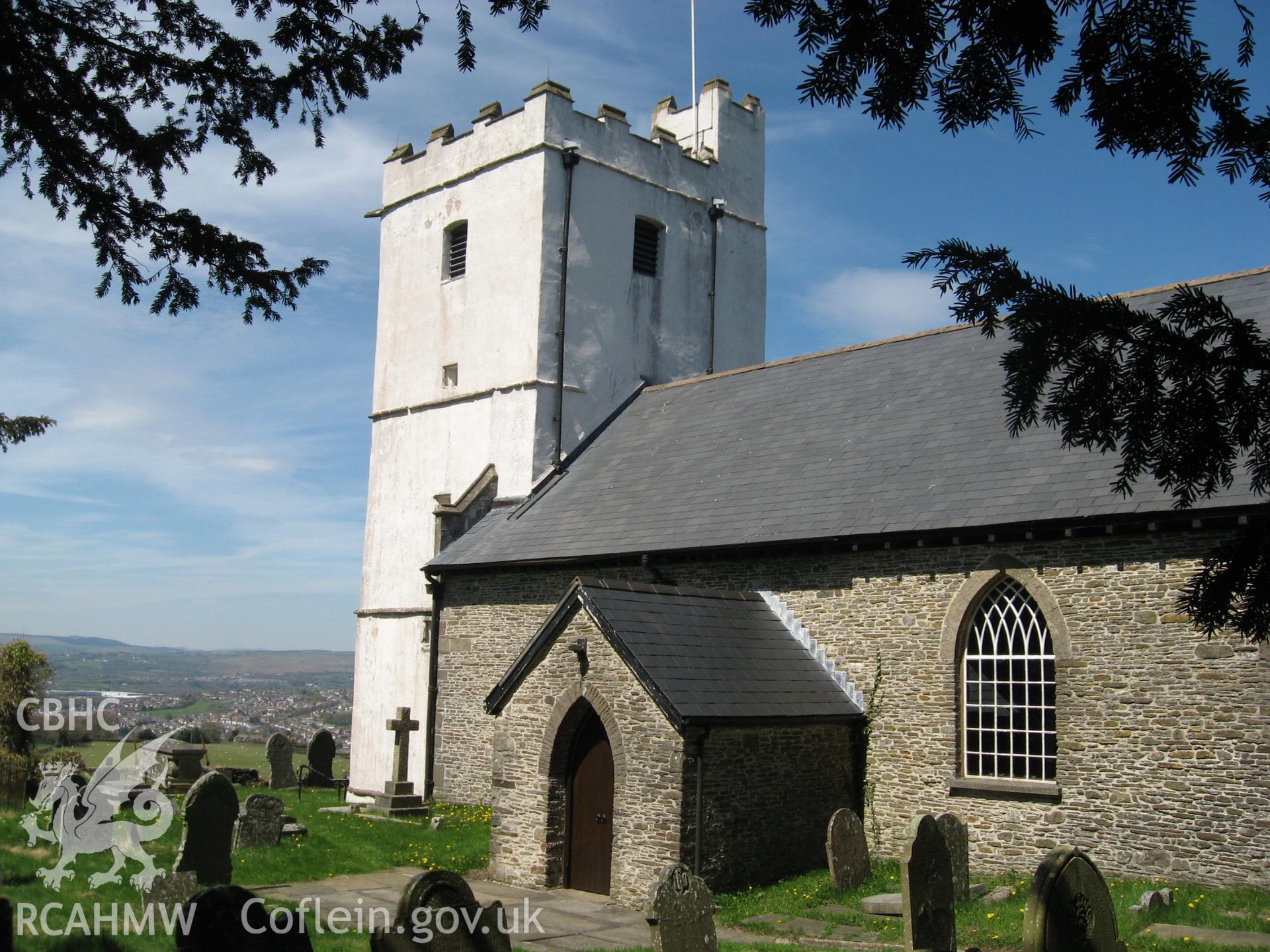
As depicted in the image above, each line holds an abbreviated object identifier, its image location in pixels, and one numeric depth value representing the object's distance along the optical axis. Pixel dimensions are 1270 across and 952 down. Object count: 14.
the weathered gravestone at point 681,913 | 9.73
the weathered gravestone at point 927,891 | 11.05
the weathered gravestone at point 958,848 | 13.16
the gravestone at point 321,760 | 27.03
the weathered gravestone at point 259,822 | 16.25
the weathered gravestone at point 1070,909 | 9.40
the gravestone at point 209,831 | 13.10
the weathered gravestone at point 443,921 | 8.28
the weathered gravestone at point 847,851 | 14.11
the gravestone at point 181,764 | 21.89
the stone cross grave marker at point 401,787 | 20.75
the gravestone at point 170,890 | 10.80
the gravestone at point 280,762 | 25.72
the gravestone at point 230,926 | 7.07
